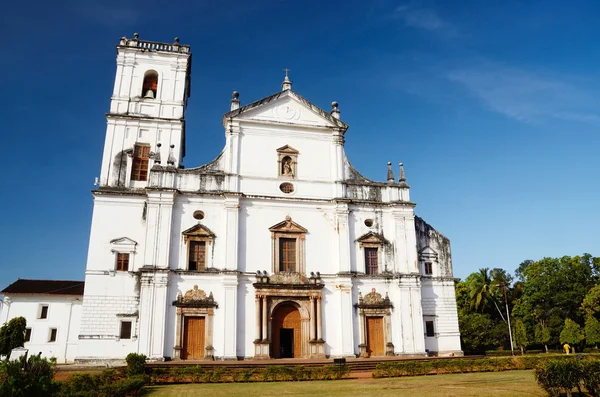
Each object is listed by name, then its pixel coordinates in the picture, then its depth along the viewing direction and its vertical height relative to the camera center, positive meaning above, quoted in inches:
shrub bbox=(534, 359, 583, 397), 493.4 -35.6
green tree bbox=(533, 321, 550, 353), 1650.2 +22.1
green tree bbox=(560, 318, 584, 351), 1531.7 +19.8
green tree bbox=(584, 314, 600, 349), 1510.8 +28.2
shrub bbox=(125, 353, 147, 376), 700.7 -29.1
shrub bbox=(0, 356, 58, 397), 323.9 -27.5
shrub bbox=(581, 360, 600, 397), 498.6 -37.2
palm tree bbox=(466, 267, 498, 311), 1937.7 +195.9
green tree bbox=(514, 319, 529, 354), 1678.2 +19.4
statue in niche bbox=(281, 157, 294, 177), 1095.6 +389.6
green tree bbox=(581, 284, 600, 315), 1585.9 +125.2
